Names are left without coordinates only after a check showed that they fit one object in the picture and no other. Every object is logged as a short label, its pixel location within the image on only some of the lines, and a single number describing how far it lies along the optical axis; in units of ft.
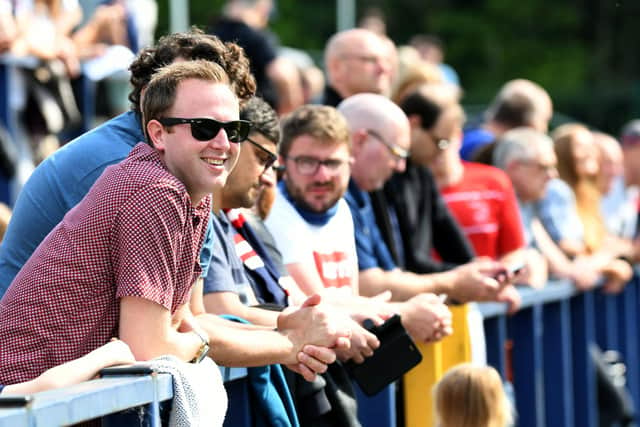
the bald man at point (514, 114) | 58.48
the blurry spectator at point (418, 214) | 39.65
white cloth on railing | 20.30
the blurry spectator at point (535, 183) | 51.67
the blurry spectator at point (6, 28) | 54.65
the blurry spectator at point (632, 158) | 70.74
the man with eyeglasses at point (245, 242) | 27.02
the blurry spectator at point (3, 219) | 34.47
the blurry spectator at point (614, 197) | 65.46
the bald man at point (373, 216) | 36.76
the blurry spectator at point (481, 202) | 46.44
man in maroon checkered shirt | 20.44
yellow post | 35.22
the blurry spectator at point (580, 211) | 54.85
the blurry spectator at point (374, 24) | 99.76
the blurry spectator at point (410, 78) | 52.65
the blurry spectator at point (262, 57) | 60.75
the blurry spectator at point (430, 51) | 97.09
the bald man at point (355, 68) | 45.85
